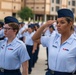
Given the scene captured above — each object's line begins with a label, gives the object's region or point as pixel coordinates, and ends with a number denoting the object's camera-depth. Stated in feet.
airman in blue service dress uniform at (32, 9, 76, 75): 12.94
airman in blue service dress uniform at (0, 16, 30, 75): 15.24
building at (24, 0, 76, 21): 284.82
